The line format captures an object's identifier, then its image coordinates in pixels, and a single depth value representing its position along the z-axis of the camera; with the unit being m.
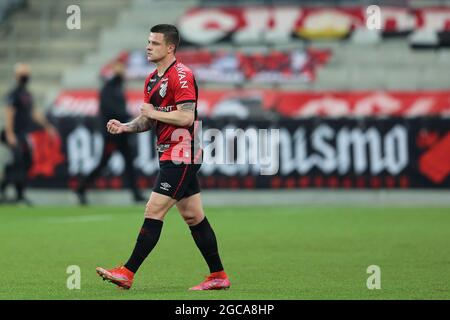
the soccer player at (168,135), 9.91
